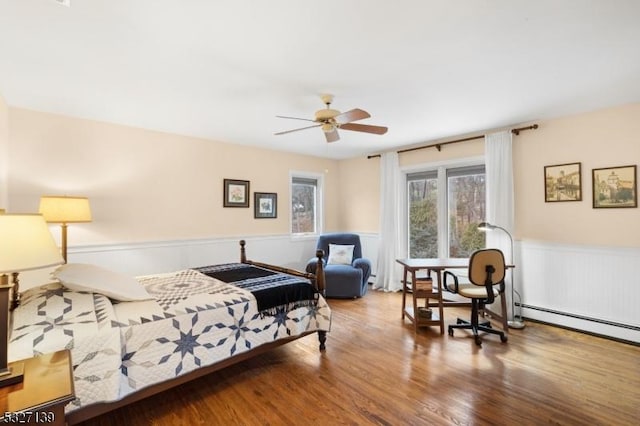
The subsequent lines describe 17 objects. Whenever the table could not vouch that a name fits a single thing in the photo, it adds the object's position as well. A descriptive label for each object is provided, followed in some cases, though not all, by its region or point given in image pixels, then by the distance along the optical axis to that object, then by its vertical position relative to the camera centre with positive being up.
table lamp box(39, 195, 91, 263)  2.92 +0.08
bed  1.67 -0.74
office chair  3.08 -0.62
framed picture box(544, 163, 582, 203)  3.45 +0.40
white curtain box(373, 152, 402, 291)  5.22 -0.16
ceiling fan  2.64 +0.91
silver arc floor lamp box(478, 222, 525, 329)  3.59 -1.08
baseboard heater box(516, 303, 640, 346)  3.10 -1.14
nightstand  1.02 -0.65
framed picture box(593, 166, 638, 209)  3.12 +0.31
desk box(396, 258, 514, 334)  3.44 -0.87
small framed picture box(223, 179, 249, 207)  4.73 +0.40
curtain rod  3.76 +1.12
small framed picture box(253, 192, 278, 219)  5.07 +0.21
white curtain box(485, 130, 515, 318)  3.86 +0.34
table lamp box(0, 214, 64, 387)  1.17 -0.15
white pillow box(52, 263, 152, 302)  2.05 -0.46
